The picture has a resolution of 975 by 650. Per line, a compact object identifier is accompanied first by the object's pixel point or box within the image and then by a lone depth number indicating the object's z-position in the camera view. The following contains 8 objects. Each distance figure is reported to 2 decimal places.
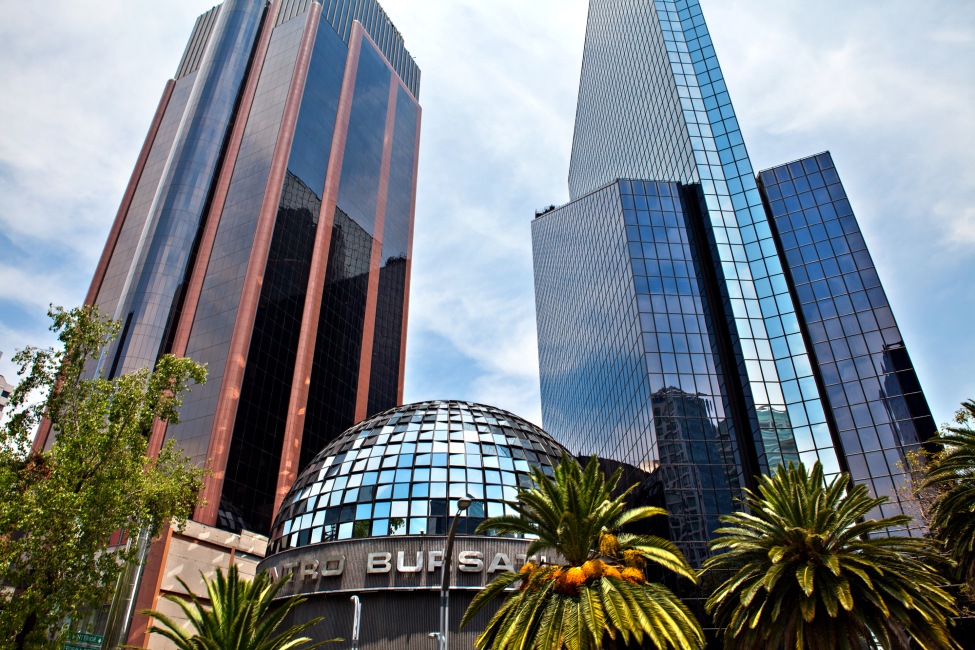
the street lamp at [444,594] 23.64
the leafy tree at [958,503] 28.75
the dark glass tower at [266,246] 64.56
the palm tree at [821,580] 24.02
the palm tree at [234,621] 26.36
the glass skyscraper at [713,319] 45.72
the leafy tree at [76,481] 25.03
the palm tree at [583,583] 22.02
